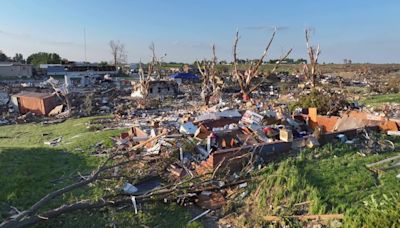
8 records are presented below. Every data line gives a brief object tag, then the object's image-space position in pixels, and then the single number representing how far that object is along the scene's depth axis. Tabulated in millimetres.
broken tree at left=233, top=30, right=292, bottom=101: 18156
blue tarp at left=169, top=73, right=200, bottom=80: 41612
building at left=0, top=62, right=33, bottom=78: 44844
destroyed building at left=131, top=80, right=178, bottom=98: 30392
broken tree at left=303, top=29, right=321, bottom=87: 20553
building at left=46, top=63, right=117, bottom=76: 46375
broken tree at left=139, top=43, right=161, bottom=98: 24847
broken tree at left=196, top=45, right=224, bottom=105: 21828
